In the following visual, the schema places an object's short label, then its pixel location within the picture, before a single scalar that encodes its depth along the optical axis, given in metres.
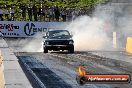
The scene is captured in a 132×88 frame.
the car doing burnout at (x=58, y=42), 51.22
